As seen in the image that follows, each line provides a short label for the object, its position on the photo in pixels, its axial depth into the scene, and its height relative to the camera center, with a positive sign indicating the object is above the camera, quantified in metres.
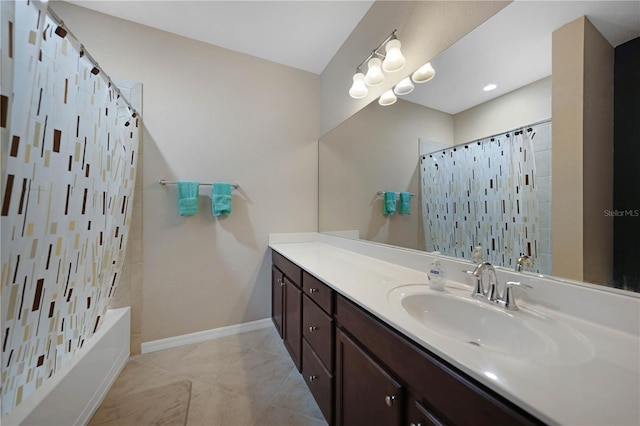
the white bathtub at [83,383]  0.91 -0.83
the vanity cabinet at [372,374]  0.50 -0.50
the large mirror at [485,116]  0.68 +0.49
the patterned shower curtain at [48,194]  0.68 +0.08
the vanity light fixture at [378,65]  1.33 +0.96
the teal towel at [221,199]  1.94 +0.14
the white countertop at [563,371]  0.38 -0.32
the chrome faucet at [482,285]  0.83 -0.25
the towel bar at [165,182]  1.85 +0.26
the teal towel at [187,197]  1.85 +0.14
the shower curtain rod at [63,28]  0.78 +0.70
